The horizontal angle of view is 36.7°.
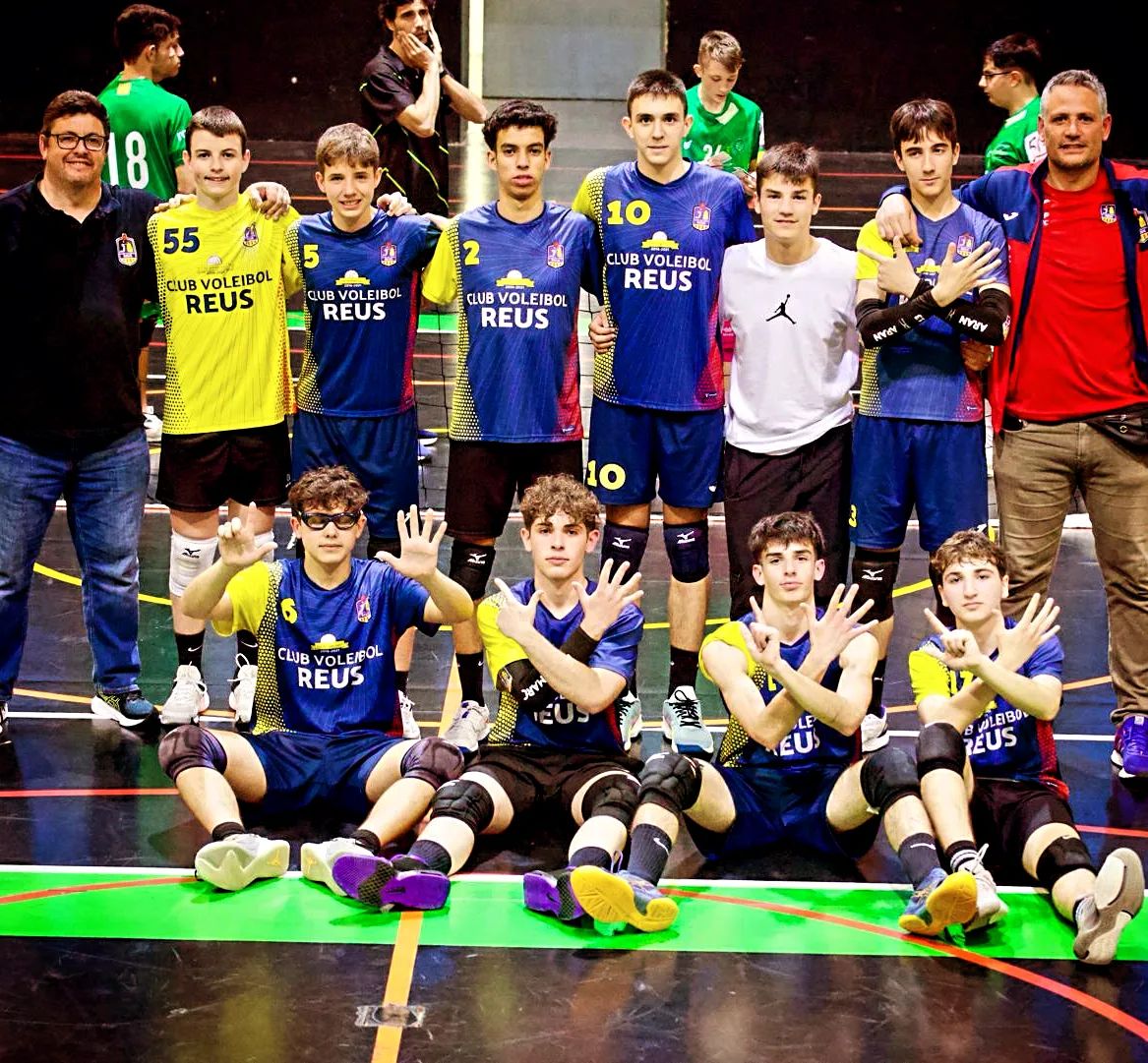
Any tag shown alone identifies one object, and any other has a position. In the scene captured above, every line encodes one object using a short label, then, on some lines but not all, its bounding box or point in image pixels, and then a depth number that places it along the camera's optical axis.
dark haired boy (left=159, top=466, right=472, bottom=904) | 5.84
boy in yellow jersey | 6.88
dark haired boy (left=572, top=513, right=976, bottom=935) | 5.39
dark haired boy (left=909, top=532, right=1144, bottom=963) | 5.38
